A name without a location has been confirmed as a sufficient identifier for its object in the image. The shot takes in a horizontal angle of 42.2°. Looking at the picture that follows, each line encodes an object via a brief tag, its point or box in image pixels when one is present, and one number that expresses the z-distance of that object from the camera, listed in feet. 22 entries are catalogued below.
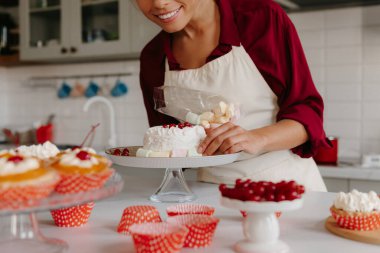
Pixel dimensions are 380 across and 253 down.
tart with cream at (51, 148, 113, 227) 2.78
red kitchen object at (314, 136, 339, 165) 8.04
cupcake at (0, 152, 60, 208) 2.56
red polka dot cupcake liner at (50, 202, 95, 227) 3.35
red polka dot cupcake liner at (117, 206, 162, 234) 3.17
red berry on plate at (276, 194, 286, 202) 2.66
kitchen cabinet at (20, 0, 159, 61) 9.93
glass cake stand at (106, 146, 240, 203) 3.86
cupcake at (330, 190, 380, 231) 3.05
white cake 4.27
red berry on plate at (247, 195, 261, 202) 2.65
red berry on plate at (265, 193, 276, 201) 2.67
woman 4.61
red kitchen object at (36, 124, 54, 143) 11.73
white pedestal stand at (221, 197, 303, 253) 2.73
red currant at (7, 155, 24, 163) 2.77
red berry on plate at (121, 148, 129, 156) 4.46
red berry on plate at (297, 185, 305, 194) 2.74
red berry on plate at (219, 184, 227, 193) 2.84
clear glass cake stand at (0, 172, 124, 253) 2.69
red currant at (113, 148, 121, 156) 4.43
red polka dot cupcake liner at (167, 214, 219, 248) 2.83
